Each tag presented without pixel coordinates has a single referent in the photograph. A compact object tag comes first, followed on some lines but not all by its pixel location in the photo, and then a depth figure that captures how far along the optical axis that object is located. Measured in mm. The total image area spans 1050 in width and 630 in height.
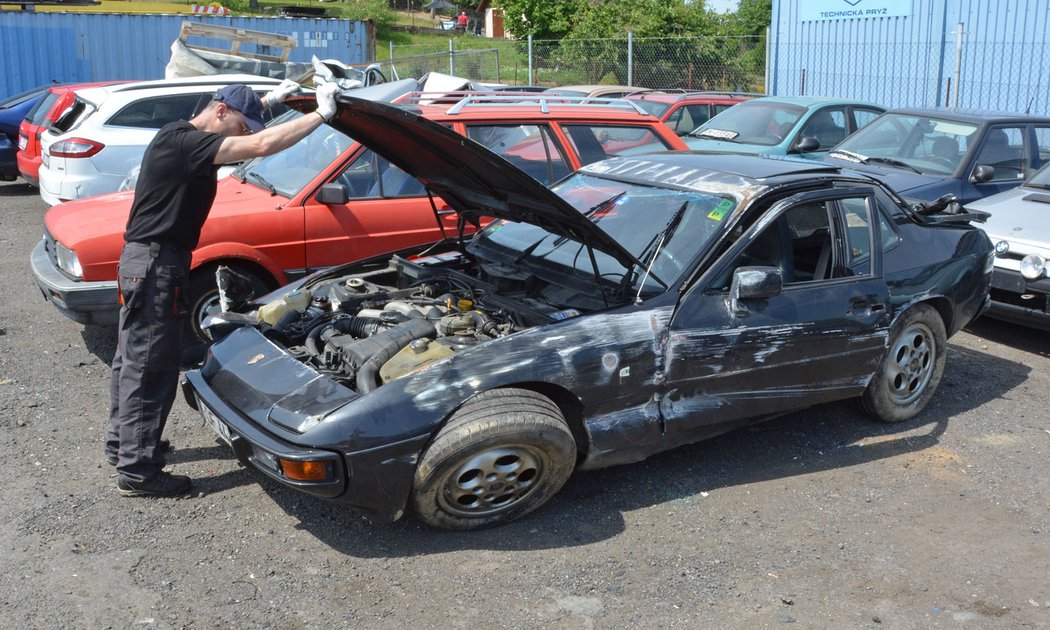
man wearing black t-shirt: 4434
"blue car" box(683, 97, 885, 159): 11172
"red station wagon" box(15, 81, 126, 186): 11469
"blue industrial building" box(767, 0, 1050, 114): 15781
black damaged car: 4008
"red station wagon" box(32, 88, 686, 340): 6008
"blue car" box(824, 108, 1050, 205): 8711
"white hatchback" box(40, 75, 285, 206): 10086
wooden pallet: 15164
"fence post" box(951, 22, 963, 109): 15242
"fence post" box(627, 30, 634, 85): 19641
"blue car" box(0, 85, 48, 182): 13867
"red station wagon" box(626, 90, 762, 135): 13117
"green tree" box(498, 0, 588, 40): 31875
